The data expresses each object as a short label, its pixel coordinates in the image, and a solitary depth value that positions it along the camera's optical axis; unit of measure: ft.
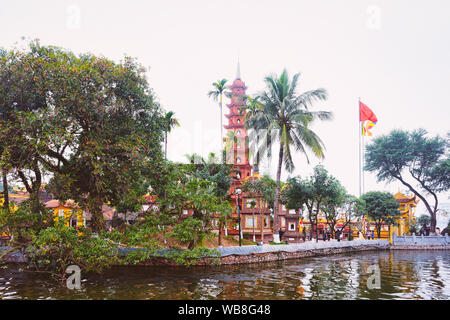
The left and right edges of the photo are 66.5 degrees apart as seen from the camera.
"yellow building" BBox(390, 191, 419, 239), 129.70
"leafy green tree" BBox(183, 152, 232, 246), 100.78
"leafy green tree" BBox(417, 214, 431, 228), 167.08
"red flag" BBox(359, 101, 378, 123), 118.93
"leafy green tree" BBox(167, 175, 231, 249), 53.16
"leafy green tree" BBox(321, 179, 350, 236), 95.30
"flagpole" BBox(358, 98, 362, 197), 120.30
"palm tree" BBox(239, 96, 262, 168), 80.33
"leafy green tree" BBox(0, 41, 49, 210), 39.45
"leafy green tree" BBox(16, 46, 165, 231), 41.88
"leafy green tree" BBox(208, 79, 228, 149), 133.39
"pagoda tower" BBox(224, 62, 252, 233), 128.02
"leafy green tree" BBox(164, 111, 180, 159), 113.34
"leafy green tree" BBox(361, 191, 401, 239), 116.16
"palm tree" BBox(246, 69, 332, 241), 79.00
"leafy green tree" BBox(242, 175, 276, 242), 89.56
